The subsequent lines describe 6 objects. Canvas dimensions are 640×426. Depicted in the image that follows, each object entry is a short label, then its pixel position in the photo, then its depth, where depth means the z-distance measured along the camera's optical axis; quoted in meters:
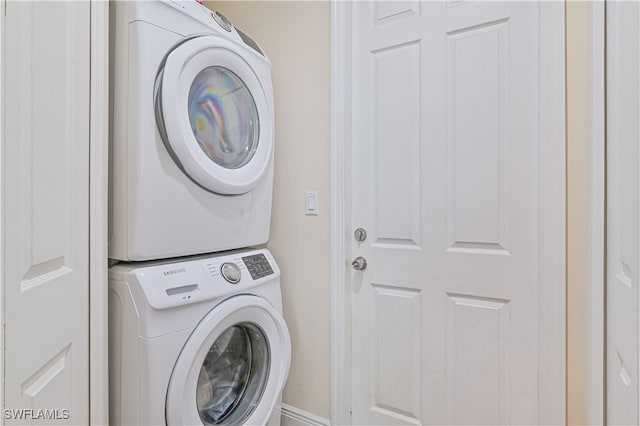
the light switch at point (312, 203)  1.62
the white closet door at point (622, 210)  0.78
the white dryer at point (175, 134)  1.04
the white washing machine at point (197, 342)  0.99
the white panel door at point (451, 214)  1.24
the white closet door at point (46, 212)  0.62
